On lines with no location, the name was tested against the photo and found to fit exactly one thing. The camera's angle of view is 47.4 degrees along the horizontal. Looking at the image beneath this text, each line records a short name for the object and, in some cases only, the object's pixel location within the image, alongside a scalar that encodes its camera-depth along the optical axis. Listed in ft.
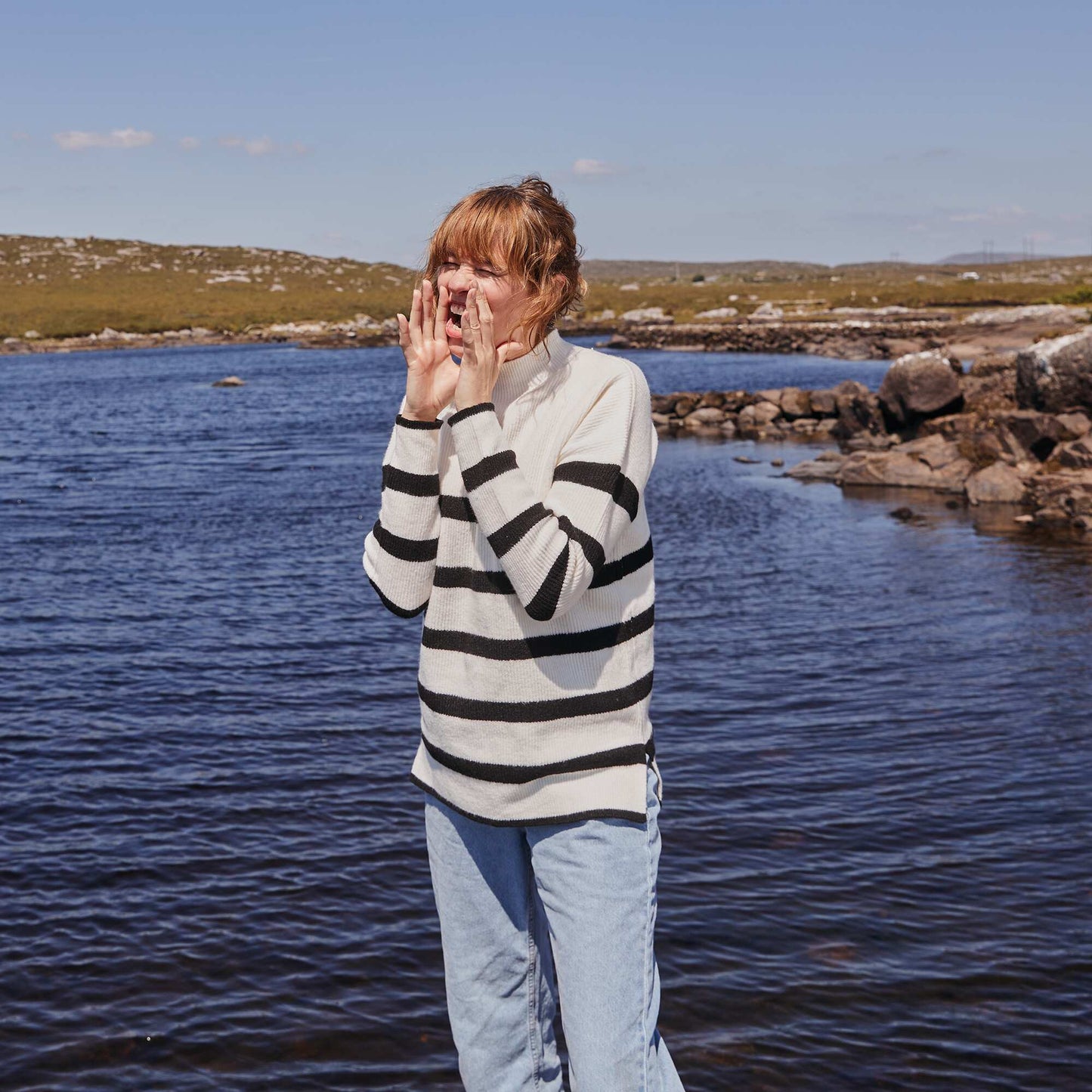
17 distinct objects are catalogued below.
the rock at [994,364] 95.81
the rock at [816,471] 92.02
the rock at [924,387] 97.14
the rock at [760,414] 132.05
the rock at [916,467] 85.05
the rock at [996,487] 76.95
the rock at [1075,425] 78.97
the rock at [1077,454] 75.87
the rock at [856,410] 106.73
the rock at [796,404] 130.41
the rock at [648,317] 368.68
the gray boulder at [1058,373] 81.00
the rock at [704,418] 137.49
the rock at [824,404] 127.65
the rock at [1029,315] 233.76
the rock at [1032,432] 80.18
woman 9.53
